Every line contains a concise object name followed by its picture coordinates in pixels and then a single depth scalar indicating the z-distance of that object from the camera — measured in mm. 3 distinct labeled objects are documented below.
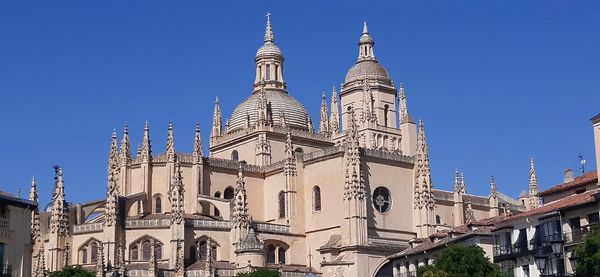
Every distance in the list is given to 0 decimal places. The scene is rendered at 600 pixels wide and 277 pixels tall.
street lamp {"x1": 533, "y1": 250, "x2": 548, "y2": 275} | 38175
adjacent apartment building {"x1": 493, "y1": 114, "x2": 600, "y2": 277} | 57031
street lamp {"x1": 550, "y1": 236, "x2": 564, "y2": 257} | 40244
